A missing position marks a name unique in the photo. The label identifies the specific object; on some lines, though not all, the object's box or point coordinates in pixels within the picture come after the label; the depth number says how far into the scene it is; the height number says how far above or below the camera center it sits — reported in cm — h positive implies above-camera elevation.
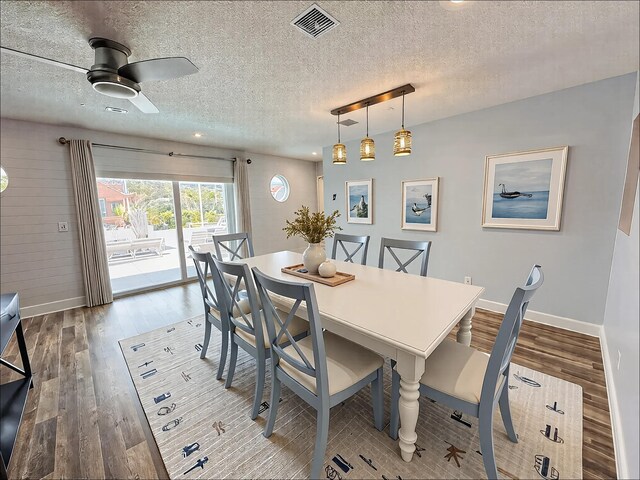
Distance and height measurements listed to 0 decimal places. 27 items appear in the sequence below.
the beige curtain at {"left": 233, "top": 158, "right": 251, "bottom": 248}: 532 +28
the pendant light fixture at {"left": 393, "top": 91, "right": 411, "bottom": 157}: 229 +56
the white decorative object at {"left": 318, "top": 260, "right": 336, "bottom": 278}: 212 -49
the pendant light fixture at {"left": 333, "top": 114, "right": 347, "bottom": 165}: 270 +55
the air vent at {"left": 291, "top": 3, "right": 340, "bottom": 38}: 151 +111
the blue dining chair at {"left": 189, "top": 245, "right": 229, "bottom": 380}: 207 -89
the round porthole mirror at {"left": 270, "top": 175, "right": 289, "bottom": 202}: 617 +48
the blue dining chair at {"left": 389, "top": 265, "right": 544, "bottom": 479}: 117 -87
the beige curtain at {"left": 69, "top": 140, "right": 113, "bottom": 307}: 366 -22
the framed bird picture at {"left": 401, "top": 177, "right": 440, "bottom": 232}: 367 +3
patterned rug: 141 -138
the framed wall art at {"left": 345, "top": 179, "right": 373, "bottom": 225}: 448 +12
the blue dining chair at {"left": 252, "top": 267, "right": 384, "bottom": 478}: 127 -88
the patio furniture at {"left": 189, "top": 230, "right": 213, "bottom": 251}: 503 -56
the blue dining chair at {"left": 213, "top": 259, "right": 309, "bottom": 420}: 163 -85
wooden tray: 202 -56
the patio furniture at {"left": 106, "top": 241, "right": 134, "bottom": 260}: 416 -61
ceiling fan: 166 +90
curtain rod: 358 +95
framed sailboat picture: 273 +18
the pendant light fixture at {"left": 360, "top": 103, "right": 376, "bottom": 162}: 255 +56
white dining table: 124 -59
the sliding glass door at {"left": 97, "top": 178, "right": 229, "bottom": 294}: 418 -28
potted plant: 213 -20
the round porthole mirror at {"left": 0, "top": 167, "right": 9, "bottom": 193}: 327 +39
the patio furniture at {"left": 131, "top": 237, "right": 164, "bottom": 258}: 444 -60
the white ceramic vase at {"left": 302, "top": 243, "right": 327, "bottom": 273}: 221 -40
